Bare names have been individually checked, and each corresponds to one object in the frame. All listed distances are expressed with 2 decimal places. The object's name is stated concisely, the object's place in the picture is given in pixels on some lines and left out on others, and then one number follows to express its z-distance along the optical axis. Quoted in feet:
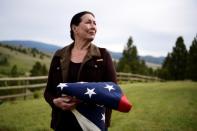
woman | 9.09
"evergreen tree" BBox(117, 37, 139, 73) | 178.50
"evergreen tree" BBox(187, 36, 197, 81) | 160.97
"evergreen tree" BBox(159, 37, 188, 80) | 170.50
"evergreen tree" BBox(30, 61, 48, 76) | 215.10
